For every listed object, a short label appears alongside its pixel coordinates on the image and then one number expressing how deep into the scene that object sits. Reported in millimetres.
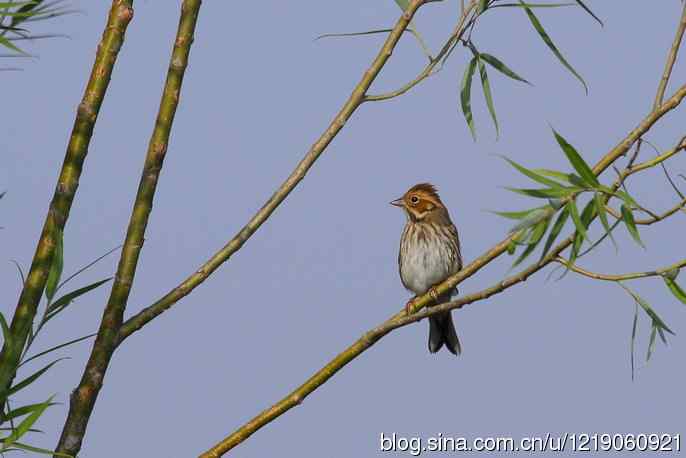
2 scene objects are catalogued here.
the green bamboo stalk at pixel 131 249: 8312
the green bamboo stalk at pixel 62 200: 8383
